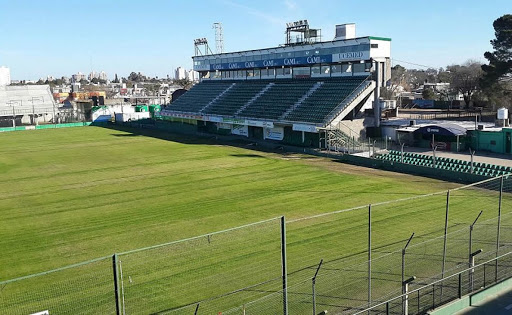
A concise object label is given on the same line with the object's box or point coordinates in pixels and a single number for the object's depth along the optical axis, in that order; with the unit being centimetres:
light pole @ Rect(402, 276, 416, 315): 1093
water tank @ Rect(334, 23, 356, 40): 5048
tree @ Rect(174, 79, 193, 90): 14142
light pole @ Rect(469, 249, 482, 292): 1256
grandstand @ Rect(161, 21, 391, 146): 4581
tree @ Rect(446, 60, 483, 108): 8588
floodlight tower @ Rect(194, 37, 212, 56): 7923
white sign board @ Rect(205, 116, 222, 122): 5771
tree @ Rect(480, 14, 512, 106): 5619
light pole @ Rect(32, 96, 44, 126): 8400
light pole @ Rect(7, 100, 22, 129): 7675
